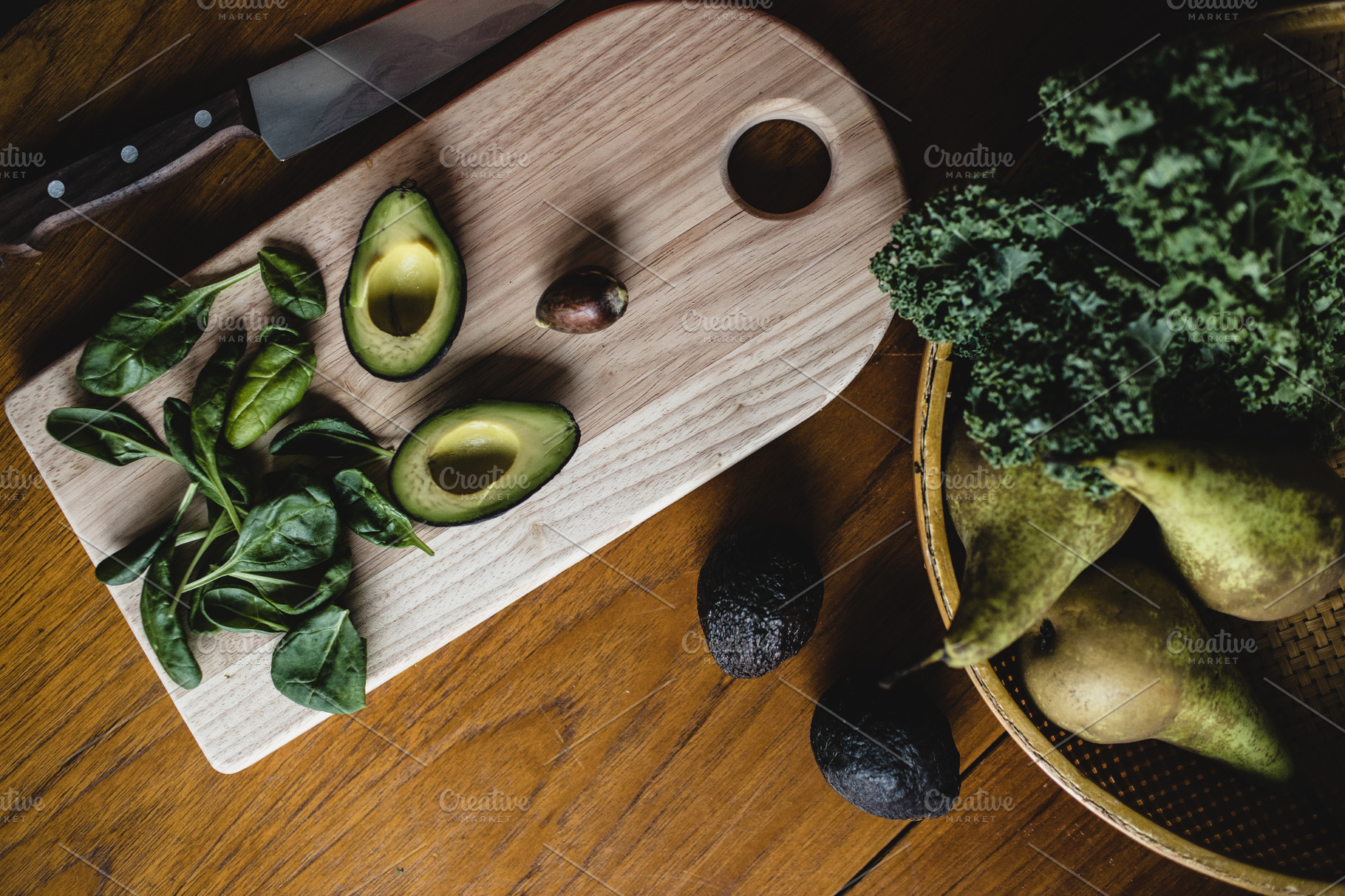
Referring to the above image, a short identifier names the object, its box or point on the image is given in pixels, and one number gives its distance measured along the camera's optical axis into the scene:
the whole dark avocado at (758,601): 0.81
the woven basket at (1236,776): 0.78
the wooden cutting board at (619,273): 0.83
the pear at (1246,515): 0.73
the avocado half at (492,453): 0.81
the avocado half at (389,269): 0.81
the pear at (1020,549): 0.73
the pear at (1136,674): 0.76
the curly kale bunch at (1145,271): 0.71
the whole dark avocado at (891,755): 0.81
